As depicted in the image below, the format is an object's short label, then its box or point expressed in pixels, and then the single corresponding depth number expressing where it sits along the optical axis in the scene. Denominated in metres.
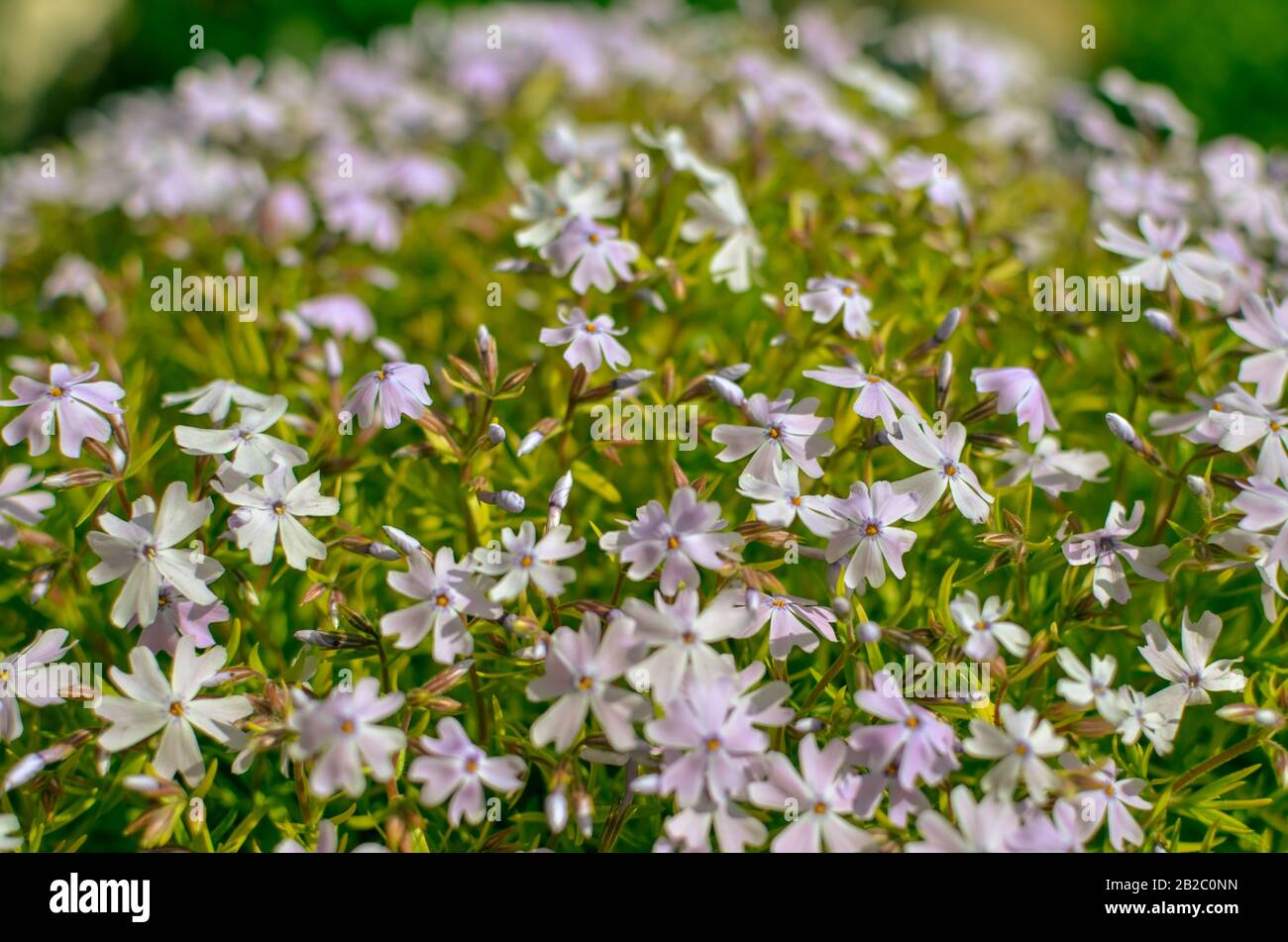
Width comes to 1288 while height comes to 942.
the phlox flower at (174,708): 0.28
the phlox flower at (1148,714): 0.28
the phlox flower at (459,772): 0.27
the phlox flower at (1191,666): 0.29
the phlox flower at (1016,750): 0.27
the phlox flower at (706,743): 0.27
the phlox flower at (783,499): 0.29
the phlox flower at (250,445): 0.29
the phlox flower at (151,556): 0.28
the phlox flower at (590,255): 0.32
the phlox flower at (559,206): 0.33
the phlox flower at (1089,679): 0.28
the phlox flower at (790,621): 0.28
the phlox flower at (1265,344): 0.31
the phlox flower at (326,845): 0.27
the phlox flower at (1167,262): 0.33
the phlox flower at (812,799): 0.27
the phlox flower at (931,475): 0.29
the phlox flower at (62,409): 0.30
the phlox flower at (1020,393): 0.31
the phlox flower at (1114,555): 0.29
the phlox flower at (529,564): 0.28
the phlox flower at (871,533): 0.28
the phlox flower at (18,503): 0.29
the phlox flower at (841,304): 0.32
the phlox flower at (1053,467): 0.30
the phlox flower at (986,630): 0.28
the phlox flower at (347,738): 0.27
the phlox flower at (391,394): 0.30
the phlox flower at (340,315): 0.36
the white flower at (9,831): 0.28
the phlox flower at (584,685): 0.27
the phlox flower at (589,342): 0.30
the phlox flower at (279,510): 0.29
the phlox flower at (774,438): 0.29
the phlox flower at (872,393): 0.30
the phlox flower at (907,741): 0.27
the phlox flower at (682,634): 0.27
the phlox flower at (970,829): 0.27
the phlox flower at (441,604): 0.28
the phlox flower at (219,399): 0.31
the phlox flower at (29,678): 0.28
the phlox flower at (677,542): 0.28
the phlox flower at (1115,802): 0.28
